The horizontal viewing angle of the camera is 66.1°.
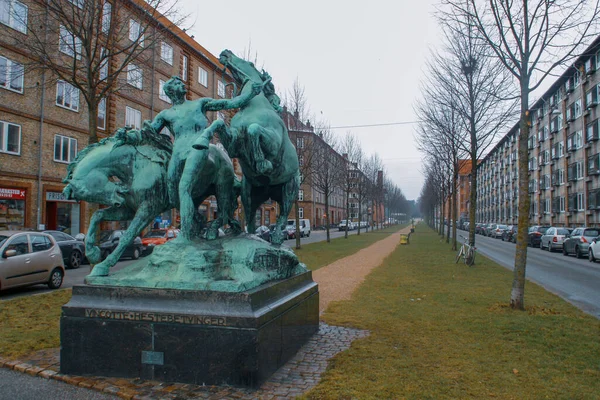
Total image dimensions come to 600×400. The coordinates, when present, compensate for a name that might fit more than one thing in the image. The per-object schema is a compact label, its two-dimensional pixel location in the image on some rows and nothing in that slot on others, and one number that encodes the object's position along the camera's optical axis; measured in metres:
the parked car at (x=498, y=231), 48.07
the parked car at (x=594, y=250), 21.78
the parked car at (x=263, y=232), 30.17
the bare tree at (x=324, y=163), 32.97
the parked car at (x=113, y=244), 19.27
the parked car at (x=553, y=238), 29.08
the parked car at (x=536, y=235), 33.97
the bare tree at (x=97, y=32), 11.22
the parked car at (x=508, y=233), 42.72
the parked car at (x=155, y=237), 22.40
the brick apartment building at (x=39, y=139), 22.77
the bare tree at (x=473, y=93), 14.30
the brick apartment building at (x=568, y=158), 36.12
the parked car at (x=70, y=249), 17.48
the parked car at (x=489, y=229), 54.76
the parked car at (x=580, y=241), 24.06
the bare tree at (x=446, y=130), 15.72
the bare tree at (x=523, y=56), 8.62
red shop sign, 22.61
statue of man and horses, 4.92
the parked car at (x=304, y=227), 49.16
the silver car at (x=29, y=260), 10.75
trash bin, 31.42
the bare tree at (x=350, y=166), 40.83
